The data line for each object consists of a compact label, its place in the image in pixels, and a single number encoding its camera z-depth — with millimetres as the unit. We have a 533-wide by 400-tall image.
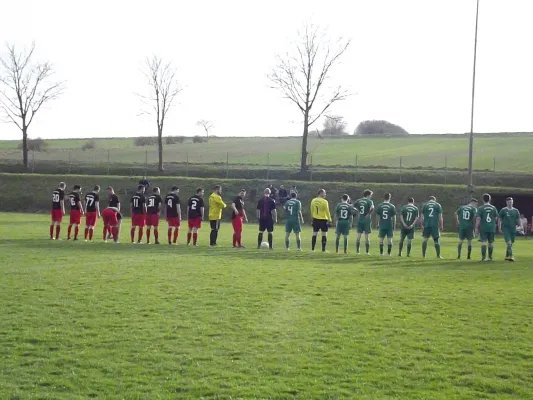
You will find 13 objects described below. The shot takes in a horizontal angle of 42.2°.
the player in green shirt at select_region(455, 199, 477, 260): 22688
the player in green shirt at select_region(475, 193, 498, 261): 22141
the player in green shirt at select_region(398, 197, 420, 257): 22438
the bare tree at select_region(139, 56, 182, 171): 67062
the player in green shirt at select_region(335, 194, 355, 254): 23062
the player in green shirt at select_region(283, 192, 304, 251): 23688
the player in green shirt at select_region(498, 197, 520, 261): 22125
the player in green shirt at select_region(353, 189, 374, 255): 23328
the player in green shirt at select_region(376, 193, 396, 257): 22734
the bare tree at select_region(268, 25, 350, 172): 61469
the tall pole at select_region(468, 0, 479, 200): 39559
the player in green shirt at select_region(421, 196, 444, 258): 22703
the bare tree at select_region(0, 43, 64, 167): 65688
